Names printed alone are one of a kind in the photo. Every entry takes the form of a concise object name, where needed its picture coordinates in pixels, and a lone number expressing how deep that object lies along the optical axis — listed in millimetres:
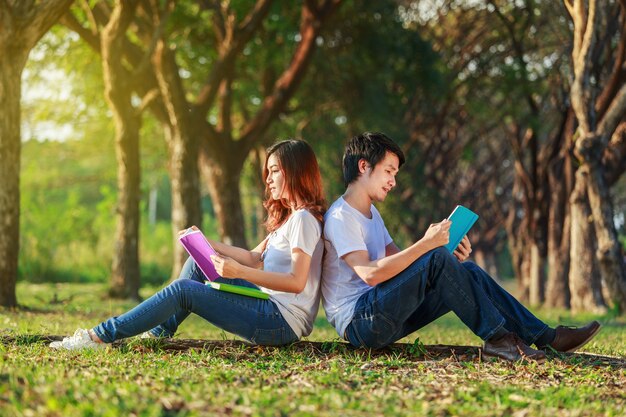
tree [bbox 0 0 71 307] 11133
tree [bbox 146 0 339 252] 16766
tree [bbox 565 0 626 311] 12922
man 6078
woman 6137
